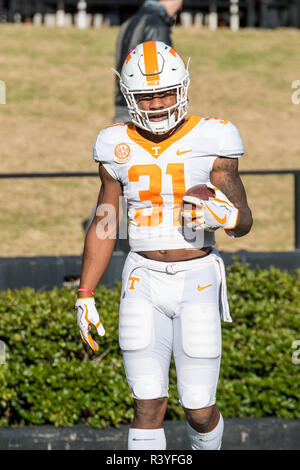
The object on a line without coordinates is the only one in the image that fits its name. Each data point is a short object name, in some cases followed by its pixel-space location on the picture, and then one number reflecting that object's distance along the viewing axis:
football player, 9.45
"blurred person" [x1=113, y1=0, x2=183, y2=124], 15.63
